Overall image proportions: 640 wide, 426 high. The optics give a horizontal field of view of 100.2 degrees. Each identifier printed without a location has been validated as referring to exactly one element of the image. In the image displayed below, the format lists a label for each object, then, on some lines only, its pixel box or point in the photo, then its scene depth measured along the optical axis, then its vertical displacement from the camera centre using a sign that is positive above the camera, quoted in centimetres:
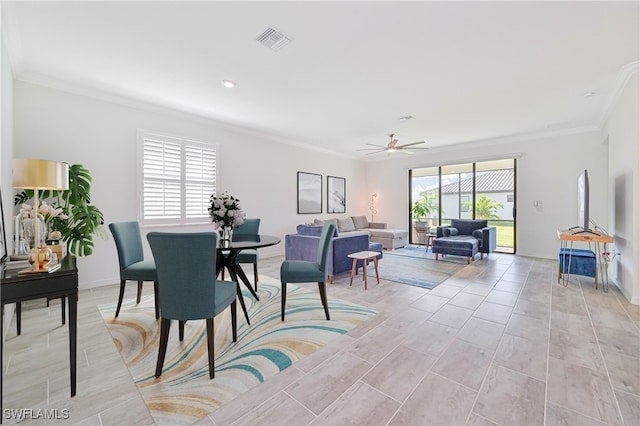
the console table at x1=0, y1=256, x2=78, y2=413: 147 -44
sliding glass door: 652 +53
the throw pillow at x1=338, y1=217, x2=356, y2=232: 716 -32
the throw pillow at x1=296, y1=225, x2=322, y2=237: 462 -29
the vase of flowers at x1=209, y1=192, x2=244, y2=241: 289 +0
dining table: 263 -44
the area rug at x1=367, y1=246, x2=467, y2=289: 420 -99
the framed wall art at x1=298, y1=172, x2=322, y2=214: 682 +54
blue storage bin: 385 -71
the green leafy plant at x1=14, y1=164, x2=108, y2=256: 314 +0
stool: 388 -64
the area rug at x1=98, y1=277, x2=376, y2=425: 165 -112
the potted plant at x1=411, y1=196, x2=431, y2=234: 760 +0
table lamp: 181 +25
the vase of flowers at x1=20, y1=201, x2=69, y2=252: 215 -10
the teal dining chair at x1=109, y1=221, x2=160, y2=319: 269 -52
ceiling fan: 548 +140
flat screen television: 372 +23
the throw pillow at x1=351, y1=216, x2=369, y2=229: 784 -25
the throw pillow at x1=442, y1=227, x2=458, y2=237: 614 -41
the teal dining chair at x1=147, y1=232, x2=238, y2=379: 177 -45
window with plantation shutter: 427 +58
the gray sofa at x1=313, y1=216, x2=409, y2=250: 697 -50
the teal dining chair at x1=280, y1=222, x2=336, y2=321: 273 -61
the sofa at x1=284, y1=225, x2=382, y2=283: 419 -56
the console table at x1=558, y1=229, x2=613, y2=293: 354 -30
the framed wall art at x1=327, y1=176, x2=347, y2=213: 770 +56
